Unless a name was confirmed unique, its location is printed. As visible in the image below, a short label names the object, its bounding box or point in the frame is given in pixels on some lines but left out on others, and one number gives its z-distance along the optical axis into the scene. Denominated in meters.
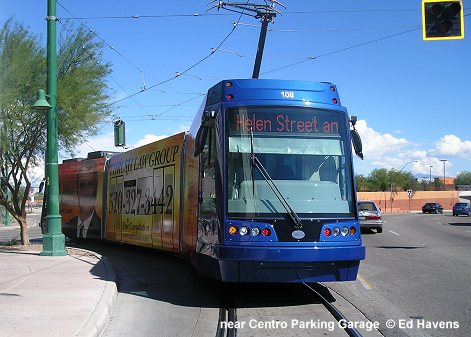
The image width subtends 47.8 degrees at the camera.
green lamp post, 14.28
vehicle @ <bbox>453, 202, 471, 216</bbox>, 57.53
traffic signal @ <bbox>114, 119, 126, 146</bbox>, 20.39
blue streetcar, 7.78
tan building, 83.19
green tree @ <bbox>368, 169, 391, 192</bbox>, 112.38
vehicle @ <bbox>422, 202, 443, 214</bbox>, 68.88
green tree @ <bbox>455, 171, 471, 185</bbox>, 162.38
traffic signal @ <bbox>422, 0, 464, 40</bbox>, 11.45
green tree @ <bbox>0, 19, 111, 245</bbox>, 15.82
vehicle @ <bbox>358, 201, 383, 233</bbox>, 25.31
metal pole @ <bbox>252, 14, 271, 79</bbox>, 21.88
